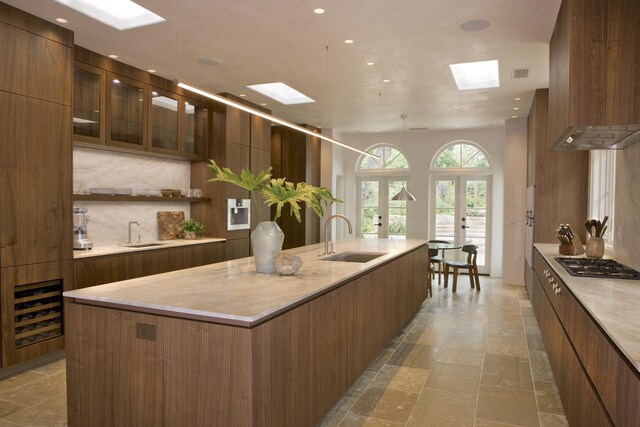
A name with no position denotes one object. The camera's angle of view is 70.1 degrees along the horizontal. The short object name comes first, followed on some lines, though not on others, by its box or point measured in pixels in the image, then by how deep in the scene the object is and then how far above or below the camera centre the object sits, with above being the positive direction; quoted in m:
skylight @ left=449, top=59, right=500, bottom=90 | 5.73 +1.74
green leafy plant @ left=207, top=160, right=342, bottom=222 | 2.92 +0.12
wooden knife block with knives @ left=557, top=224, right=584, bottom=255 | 4.22 -0.31
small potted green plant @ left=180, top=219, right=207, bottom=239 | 5.98 -0.30
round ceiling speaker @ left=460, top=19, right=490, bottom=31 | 3.84 +1.58
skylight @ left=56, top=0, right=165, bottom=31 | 3.89 +1.67
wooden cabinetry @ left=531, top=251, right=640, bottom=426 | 1.52 -0.68
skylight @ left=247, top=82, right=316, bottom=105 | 6.69 +1.71
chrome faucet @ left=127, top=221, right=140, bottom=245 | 5.35 -0.22
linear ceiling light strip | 3.06 +0.81
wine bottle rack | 3.74 -0.93
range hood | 3.05 +0.55
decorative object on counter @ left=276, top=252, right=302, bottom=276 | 2.96 -0.38
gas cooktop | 2.90 -0.40
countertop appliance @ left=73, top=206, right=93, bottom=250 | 4.58 -0.26
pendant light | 7.16 +0.20
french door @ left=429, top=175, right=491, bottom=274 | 9.13 -0.04
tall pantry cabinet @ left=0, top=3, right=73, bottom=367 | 3.59 +0.18
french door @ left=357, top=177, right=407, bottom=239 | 9.85 -0.02
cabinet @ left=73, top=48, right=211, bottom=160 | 4.51 +1.05
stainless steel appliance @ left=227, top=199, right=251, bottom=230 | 6.33 -0.11
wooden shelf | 4.64 +0.08
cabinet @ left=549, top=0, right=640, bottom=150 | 2.84 +0.92
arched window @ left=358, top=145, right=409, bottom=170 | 9.83 +1.07
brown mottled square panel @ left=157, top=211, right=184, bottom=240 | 5.99 -0.25
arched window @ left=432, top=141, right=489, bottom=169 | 9.18 +1.07
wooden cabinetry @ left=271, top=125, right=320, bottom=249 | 8.97 +0.82
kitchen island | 1.94 -0.68
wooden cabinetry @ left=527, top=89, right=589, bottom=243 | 5.75 +0.34
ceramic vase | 3.07 -0.26
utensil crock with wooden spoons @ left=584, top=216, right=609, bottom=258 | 3.78 -0.26
